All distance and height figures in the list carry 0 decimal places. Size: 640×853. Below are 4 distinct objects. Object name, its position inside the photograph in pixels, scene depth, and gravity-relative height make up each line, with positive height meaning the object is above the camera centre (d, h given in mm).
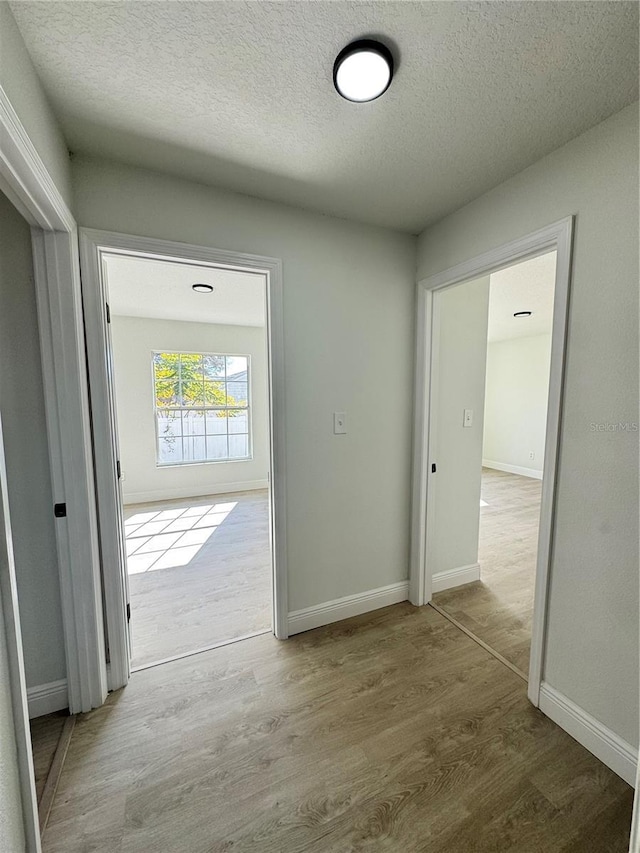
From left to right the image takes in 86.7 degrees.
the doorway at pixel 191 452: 2381 -871
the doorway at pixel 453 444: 1870 -356
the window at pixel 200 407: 4965 -180
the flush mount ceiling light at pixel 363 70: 1024 +1023
